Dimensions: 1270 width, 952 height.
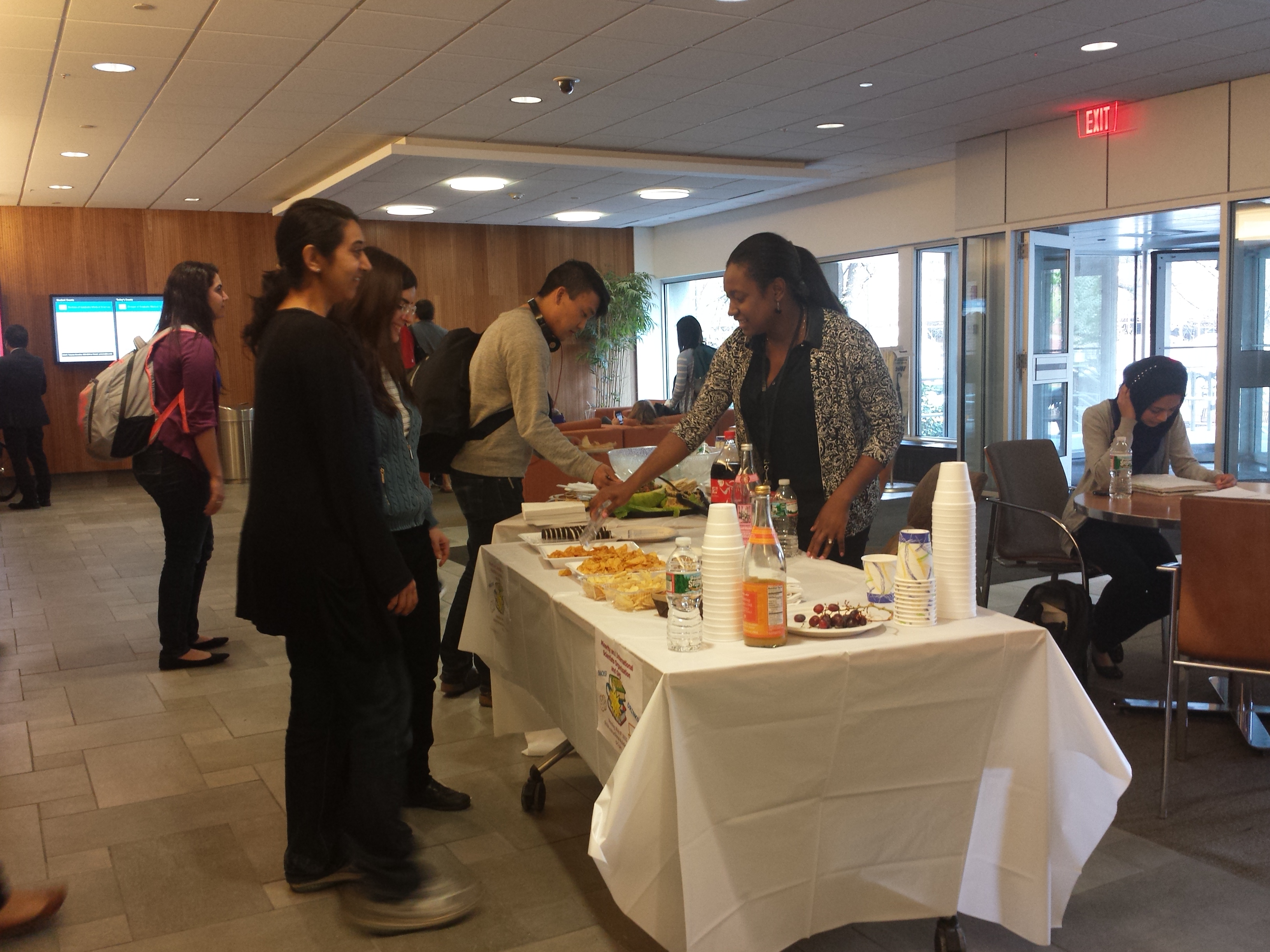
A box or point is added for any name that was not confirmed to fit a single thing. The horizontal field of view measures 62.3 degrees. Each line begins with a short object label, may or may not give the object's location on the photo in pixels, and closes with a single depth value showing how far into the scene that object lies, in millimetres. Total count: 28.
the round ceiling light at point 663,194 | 10648
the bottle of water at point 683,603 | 1949
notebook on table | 3955
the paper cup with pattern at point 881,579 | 2119
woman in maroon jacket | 4223
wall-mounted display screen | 11625
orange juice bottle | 1919
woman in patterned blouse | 2777
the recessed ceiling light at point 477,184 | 9602
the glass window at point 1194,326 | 9383
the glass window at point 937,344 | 10297
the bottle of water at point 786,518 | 2605
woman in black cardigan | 2105
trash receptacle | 11805
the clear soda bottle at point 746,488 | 2590
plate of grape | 1975
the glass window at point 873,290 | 11102
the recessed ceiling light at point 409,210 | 11219
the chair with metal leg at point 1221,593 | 2824
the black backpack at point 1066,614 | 3611
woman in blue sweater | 2518
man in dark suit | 9844
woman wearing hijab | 3934
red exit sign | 7551
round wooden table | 3406
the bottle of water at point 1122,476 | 3896
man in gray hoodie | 3469
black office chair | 4305
